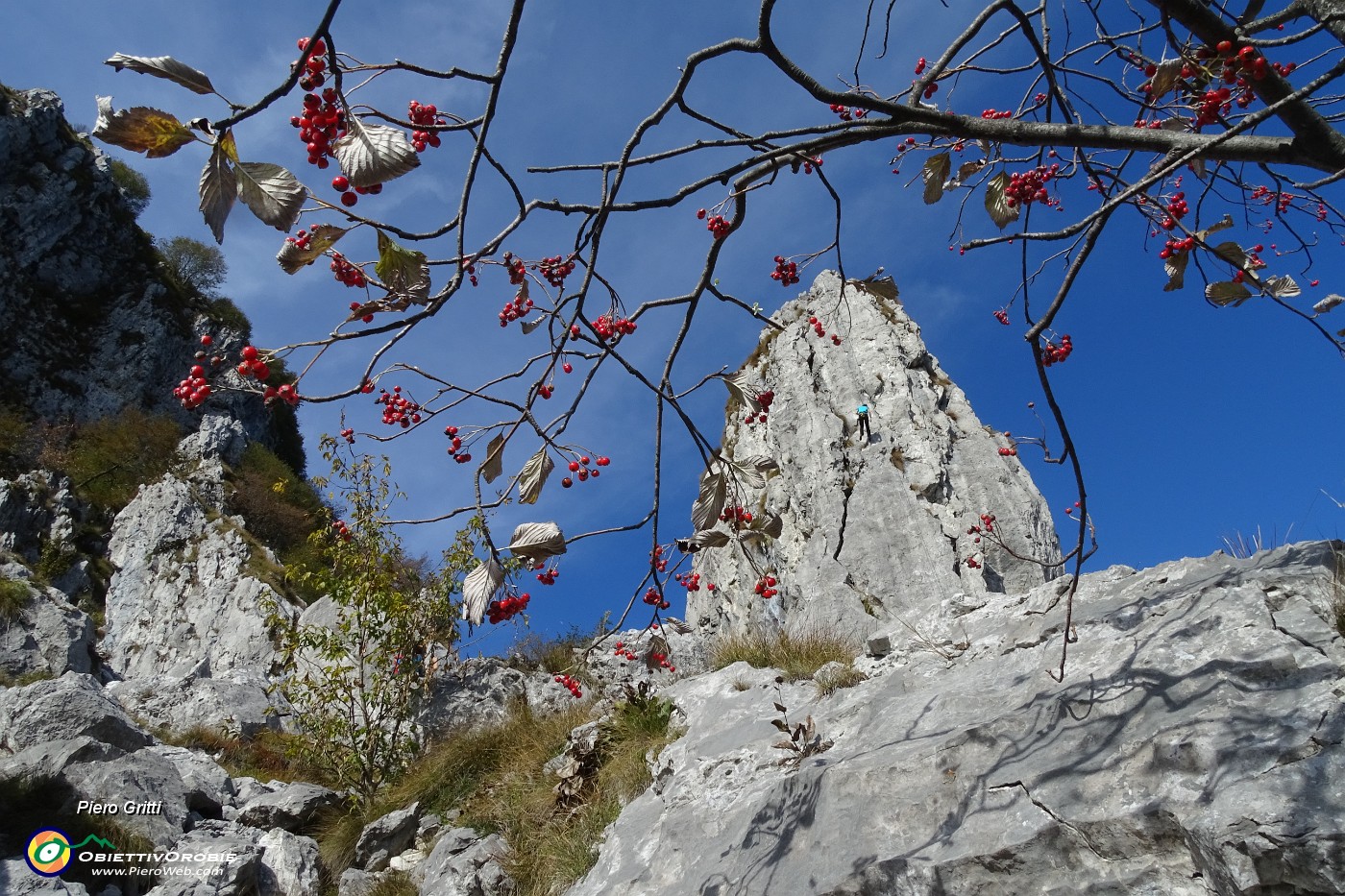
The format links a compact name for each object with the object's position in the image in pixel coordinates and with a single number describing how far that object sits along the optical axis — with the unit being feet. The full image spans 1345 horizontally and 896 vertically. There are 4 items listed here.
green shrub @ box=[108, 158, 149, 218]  95.33
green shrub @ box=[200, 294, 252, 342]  88.17
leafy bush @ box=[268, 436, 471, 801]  24.41
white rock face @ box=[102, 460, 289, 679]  49.57
